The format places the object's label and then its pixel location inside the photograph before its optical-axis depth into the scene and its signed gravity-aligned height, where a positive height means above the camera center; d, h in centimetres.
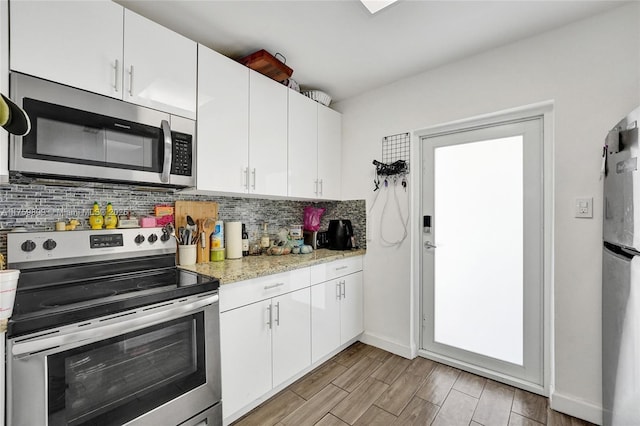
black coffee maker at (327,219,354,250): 272 -21
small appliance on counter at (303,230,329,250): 284 -26
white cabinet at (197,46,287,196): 181 +59
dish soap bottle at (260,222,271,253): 251 -27
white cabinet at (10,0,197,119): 124 +79
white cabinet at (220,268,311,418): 162 -78
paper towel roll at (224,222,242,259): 221 -20
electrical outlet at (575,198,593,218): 171 +3
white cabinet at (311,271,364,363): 221 -85
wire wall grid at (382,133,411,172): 250 +58
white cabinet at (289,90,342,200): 241 +58
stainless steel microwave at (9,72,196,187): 125 +38
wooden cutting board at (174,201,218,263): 199 -4
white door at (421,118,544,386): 203 -28
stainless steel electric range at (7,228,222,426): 102 -51
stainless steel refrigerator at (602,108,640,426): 109 -28
